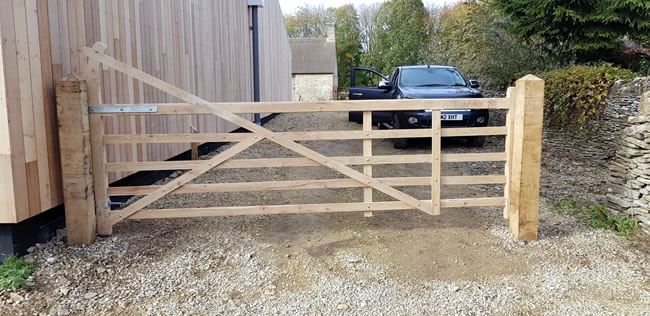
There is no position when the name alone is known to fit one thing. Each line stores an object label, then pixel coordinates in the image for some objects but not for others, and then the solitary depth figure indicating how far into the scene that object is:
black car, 9.08
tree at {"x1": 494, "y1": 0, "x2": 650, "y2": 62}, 9.32
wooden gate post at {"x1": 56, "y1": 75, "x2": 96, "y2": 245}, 4.16
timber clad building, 3.79
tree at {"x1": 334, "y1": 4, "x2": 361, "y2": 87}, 39.56
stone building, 36.66
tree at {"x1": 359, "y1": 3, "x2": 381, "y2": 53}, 38.50
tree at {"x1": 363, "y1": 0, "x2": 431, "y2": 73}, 29.36
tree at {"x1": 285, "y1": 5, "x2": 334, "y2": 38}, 49.66
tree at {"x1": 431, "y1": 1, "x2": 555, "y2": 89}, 11.56
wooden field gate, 4.25
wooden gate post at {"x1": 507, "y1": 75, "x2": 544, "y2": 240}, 4.48
